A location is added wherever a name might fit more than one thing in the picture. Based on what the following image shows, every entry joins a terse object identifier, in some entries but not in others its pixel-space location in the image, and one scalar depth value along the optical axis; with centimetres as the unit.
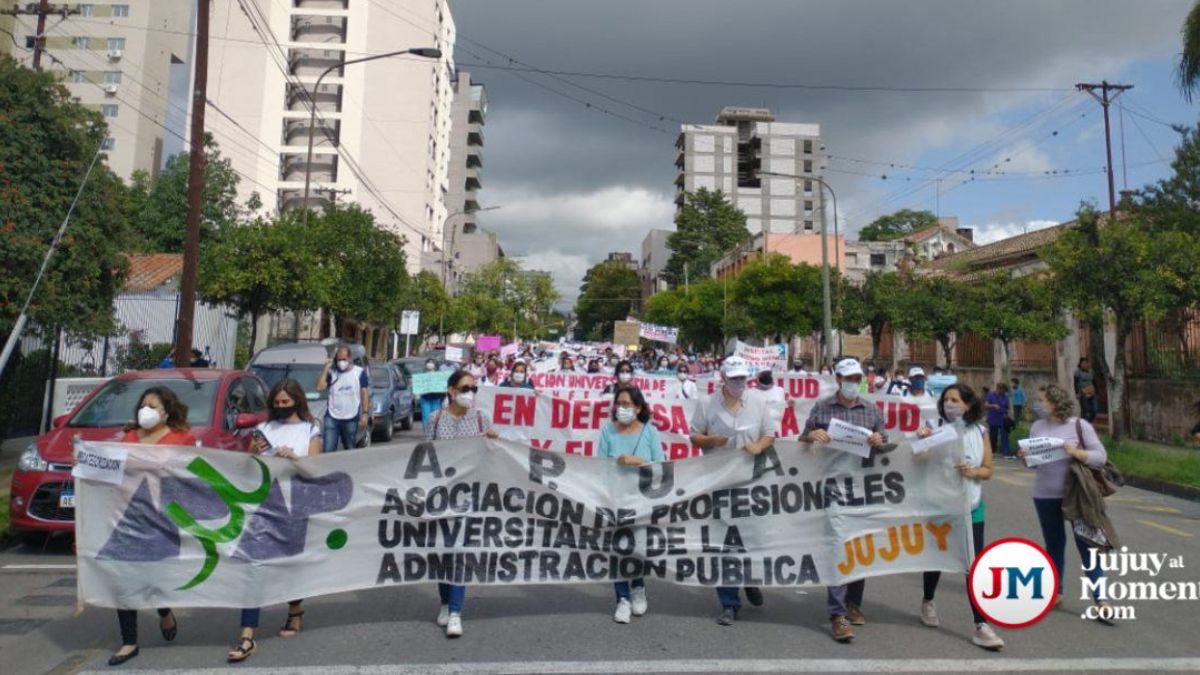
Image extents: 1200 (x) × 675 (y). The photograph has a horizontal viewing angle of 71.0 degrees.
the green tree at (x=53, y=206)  1130
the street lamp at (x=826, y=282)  2739
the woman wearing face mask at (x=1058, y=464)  596
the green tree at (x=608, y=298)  11656
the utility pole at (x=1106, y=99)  2939
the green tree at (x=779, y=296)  4212
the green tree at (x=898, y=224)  8619
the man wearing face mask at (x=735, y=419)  626
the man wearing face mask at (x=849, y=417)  586
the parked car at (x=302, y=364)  1350
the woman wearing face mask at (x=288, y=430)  574
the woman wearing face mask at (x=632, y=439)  607
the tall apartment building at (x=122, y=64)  6719
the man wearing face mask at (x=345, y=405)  1076
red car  756
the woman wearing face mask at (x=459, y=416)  625
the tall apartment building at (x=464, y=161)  8156
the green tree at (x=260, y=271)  2234
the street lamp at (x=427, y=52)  2062
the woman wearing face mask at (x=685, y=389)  1342
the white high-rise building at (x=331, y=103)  5844
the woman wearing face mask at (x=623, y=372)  1209
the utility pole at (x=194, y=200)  1338
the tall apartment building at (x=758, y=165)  9031
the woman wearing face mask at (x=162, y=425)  546
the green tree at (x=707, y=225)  8700
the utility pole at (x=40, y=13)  2131
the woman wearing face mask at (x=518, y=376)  1308
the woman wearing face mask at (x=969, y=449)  578
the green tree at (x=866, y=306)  3027
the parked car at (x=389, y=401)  1588
